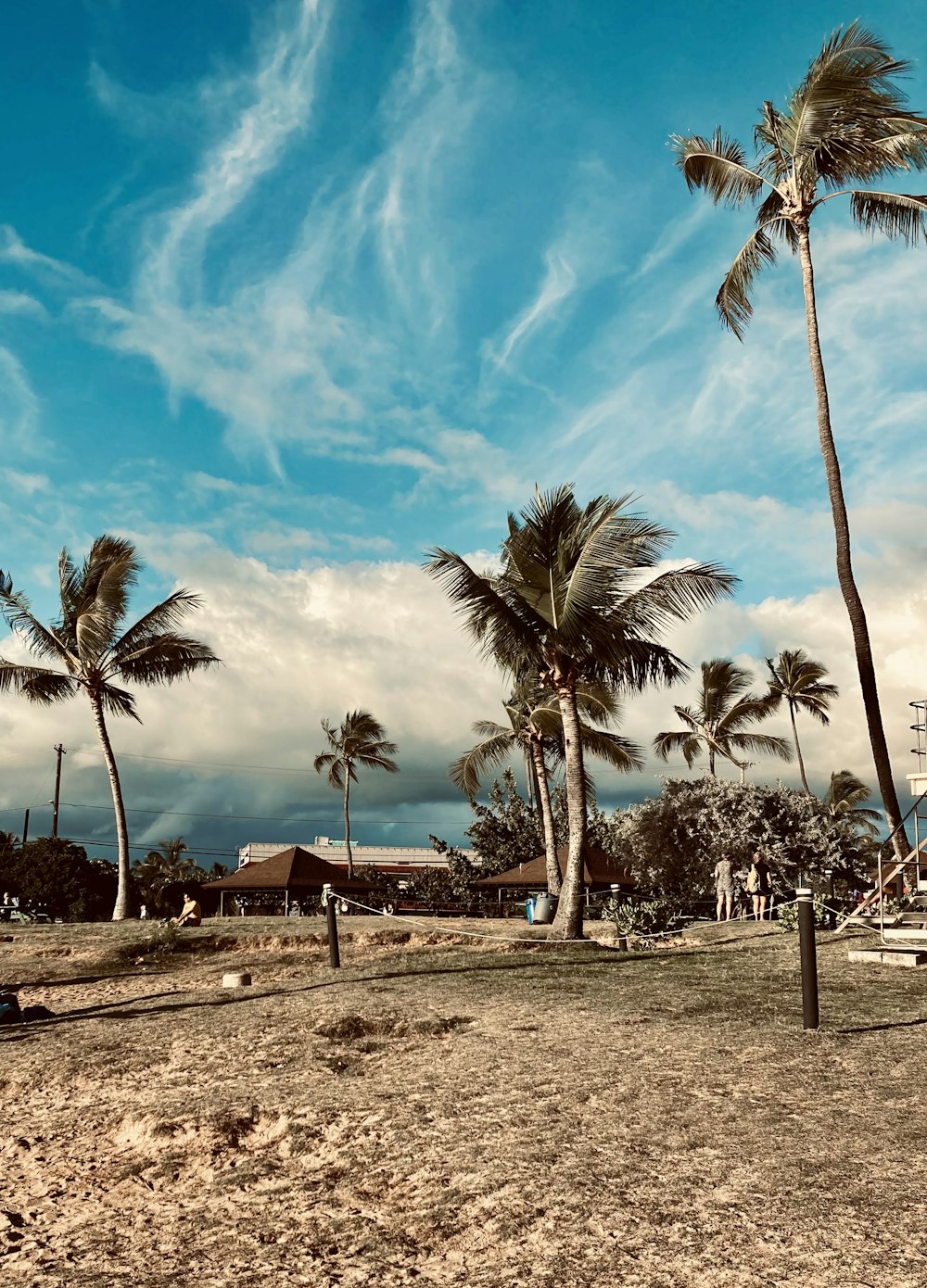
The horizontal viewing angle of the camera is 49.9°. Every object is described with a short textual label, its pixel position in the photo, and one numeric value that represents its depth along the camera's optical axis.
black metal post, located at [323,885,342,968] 12.14
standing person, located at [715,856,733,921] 21.14
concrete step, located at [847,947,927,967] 10.95
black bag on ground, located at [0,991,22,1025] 10.45
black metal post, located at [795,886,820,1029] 7.20
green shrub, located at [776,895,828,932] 16.14
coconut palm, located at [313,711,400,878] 49.09
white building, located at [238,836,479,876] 75.12
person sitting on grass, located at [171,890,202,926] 19.88
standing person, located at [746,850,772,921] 19.20
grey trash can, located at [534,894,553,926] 21.58
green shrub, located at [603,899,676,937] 17.73
